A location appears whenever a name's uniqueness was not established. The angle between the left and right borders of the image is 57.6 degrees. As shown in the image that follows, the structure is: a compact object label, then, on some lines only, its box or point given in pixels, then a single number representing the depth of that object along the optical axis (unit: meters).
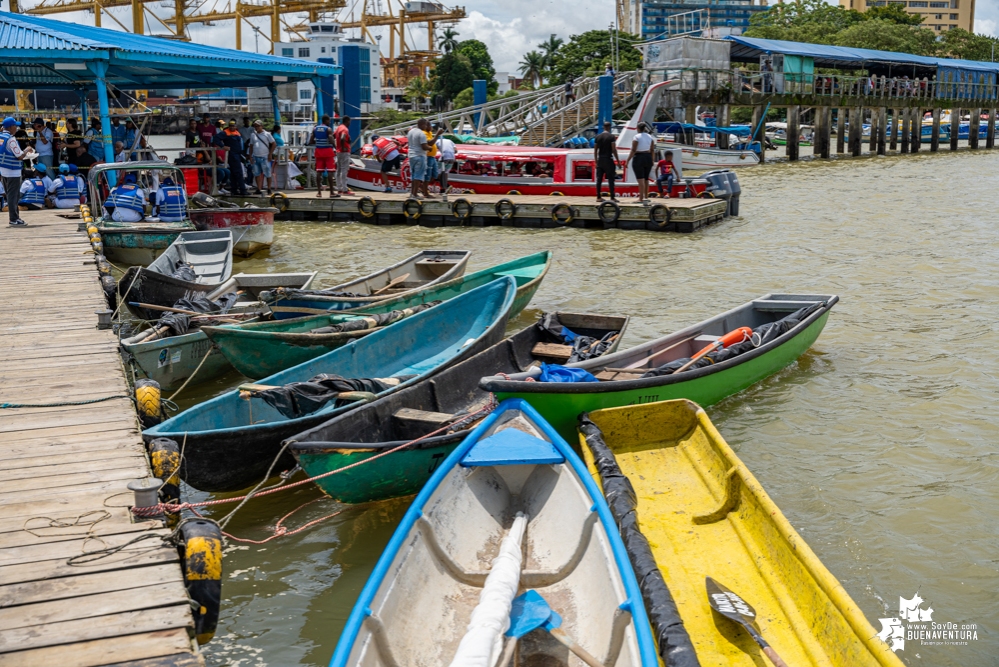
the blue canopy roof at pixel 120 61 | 17.45
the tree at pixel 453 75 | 96.25
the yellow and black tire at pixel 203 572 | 4.63
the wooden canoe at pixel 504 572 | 4.51
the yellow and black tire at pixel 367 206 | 22.33
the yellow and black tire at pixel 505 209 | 21.69
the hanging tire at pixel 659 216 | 20.34
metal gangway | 36.00
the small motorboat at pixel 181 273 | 11.25
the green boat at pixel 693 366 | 7.61
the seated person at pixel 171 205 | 15.86
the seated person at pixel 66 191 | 18.92
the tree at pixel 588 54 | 73.07
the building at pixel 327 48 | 102.44
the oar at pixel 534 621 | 4.54
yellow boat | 4.65
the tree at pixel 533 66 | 112.44
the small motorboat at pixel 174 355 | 9.12
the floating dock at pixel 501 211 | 20.67
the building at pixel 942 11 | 178.25
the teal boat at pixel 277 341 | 9.16
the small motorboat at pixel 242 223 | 17.47
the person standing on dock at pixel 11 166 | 14.73
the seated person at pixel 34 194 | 18.38
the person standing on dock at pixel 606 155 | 20.17
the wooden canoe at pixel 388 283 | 10.70
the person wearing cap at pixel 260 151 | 22.85
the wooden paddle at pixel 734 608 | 4.75
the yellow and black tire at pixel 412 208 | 22.16
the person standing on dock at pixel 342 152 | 21.86
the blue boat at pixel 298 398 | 6.66
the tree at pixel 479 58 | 99.06
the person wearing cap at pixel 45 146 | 19.58
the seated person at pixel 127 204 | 15.73
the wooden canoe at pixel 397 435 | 6.45
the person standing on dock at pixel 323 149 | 21.34
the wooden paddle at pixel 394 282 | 12.20
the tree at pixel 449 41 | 112.44
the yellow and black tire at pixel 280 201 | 22.73
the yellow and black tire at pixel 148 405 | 7.06
